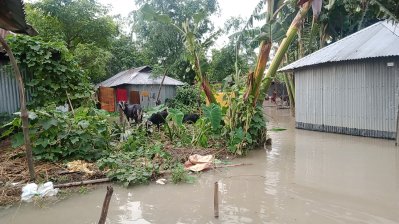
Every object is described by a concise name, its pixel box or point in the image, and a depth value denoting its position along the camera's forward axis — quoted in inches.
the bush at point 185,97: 868.7
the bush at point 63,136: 270.2
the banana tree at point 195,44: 376.3
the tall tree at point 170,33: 1007.0
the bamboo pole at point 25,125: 219.1
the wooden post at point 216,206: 178.1
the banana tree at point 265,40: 346.3
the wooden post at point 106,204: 107.6
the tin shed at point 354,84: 409.7
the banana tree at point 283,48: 374.0
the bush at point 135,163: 247.6
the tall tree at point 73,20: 799.1
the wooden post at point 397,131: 373.6
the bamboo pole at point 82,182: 230.4
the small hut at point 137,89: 880.3
